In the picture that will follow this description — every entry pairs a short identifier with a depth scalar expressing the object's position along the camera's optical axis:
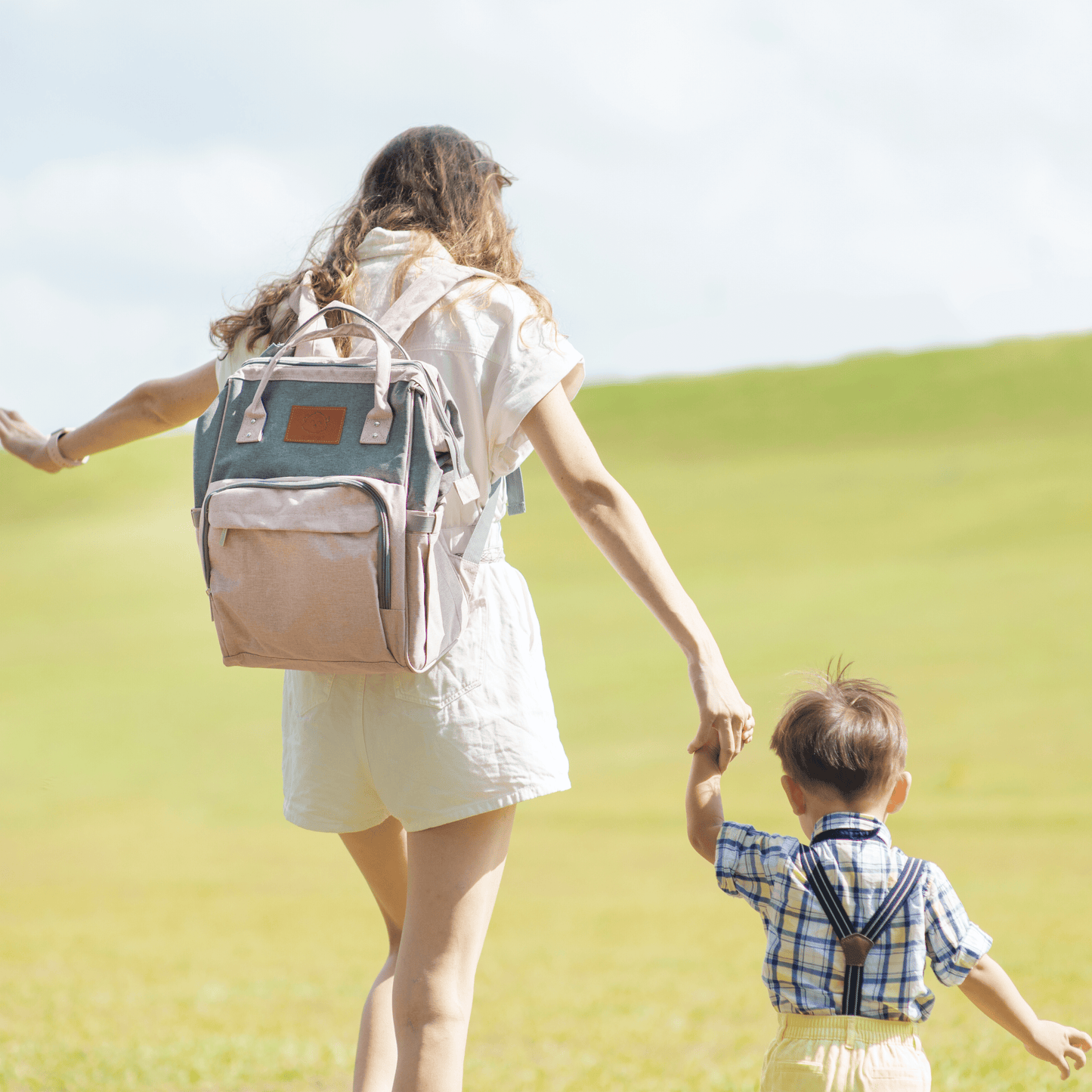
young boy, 5.50
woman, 5.67
